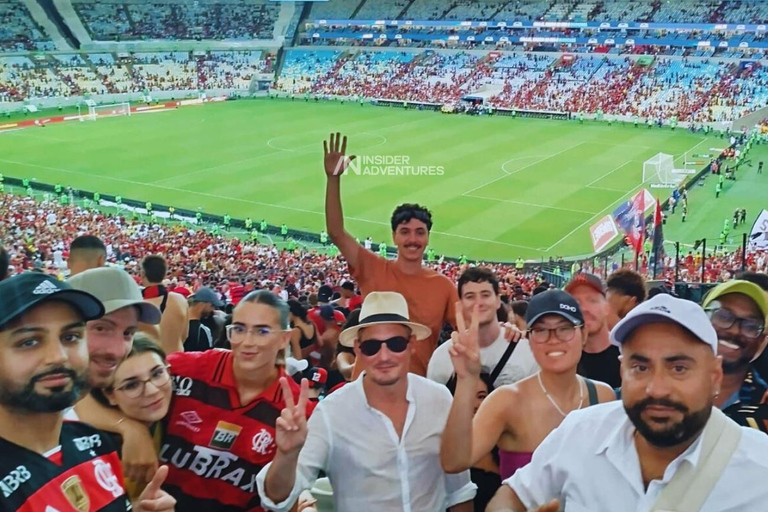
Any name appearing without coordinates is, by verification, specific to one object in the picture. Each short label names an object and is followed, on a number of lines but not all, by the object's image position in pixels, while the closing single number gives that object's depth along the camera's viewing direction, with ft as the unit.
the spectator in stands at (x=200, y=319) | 20.93
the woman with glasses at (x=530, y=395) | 11.85
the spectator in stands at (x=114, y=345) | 10.97
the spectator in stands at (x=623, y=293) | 19.83
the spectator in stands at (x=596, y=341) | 16.58
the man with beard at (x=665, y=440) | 8.36
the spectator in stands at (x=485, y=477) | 13.55
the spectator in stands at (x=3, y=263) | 18.19
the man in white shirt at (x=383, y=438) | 12.27
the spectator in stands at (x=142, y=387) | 11.51
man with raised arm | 18.26
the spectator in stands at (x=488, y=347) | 15.20
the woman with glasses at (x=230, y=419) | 12.80
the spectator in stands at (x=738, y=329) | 13.97
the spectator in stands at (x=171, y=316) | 18.95
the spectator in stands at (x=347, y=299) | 31.71
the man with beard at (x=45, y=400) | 8.65
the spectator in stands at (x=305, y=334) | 23.63
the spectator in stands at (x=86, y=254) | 21.57
